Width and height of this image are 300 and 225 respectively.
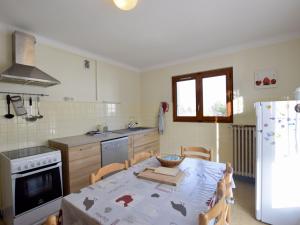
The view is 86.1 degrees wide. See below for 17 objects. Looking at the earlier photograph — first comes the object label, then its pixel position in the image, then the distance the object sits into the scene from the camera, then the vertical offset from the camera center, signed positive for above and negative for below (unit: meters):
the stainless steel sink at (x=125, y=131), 3.01 -0.36
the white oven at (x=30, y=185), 1.56 -0.75
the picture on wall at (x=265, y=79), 2.43 +0.49
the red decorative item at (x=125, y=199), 0.91 -0.51
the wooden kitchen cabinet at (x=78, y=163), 2.00 -0.67
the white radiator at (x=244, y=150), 2.52 -0.63
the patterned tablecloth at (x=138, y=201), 0.78 -0.51
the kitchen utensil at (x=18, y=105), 1.96 +0.11
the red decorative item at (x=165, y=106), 3.51 +0.13
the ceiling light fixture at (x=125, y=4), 1.07 +0.74
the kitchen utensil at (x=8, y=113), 1.90 +0.01
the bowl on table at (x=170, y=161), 1.43 -0.44
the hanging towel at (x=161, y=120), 3.52 -0.18
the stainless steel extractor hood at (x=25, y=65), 1.80 +0.59
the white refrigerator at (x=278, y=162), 1.59 -0.53
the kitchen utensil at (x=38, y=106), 2.17 +0.10
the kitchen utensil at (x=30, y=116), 2.08 -0.03
